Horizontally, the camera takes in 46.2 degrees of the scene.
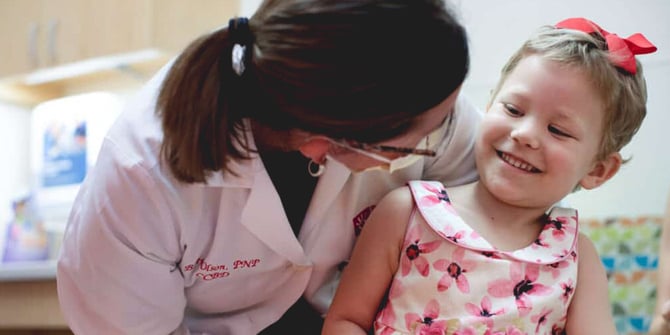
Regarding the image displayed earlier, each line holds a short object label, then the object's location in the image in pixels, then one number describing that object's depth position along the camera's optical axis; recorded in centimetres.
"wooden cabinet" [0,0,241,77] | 264
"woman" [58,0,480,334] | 88
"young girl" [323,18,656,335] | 112
